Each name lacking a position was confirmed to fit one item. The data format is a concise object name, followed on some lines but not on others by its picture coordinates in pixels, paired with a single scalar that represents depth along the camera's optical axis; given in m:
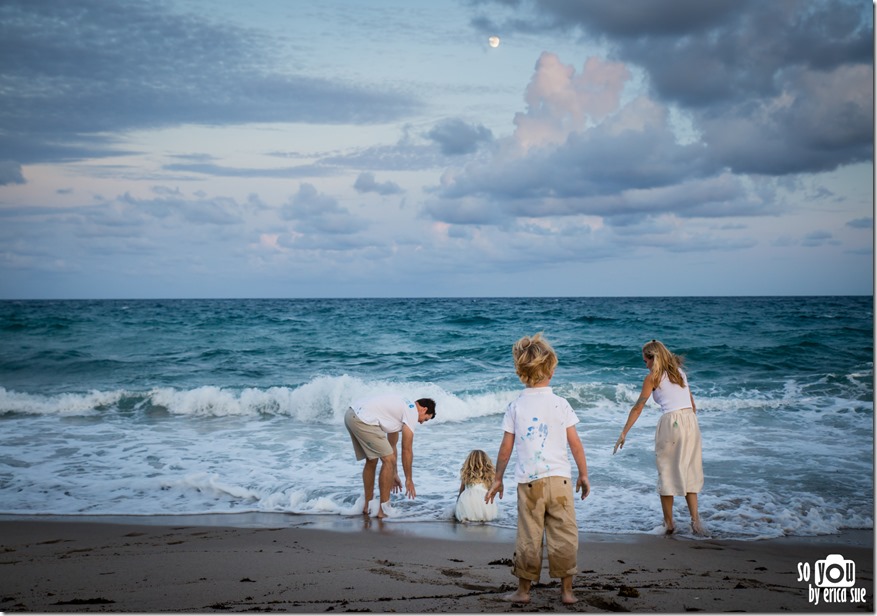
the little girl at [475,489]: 6.17
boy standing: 3.68
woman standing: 5.59
